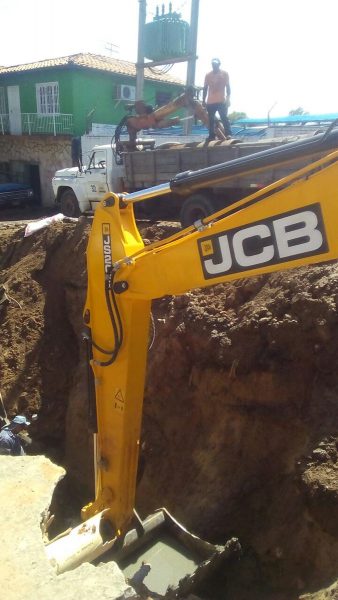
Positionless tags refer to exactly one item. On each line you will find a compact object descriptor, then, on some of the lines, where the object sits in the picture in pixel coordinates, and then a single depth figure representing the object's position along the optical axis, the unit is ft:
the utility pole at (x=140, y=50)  65.77
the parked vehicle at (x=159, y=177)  31.28
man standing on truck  36.35
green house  78.28
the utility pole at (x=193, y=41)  60.39
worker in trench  22.18
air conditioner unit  83.76
